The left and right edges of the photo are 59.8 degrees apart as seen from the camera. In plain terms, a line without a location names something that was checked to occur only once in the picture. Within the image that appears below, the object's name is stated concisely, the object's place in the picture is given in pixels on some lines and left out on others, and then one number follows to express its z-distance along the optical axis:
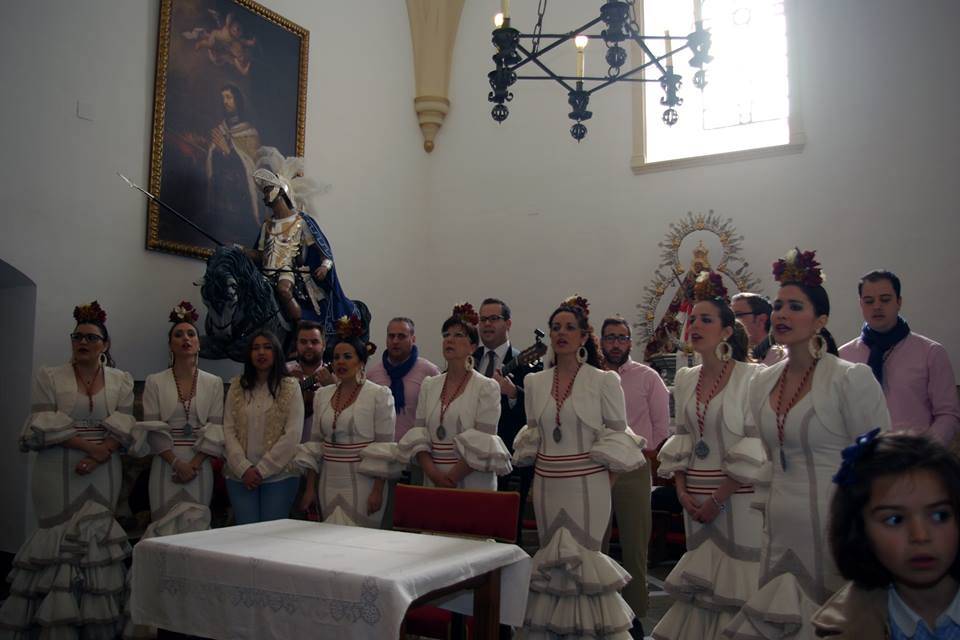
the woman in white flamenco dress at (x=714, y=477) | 3.78
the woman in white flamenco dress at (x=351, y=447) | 4.81
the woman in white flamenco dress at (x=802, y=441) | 3.26
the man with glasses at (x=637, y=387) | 5.61
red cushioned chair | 3.45
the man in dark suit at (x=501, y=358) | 6.02
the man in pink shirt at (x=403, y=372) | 6.06
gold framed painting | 7.85
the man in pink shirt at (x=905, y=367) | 4.57
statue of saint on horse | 7.20
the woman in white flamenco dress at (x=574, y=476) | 4.04
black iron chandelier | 4.84
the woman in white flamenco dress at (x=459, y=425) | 4.62
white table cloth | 2.65
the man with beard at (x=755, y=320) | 5.19
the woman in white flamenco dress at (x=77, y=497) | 4.87
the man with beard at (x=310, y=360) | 6.07
